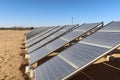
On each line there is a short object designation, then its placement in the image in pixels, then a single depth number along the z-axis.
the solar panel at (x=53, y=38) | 4.78
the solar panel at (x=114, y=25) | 3.18
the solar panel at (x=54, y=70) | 2.27
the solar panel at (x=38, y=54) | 3.63
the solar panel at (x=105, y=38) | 2.42
